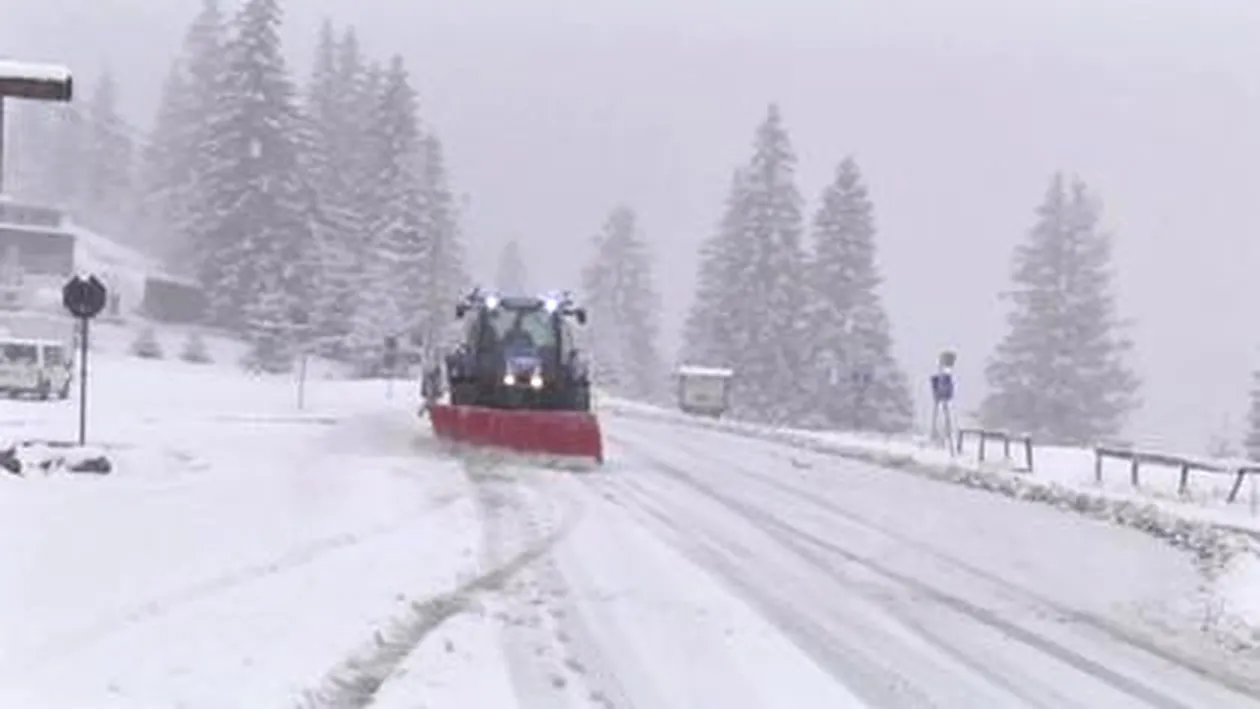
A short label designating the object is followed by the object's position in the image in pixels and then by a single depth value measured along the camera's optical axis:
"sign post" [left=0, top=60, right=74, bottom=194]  18.30
